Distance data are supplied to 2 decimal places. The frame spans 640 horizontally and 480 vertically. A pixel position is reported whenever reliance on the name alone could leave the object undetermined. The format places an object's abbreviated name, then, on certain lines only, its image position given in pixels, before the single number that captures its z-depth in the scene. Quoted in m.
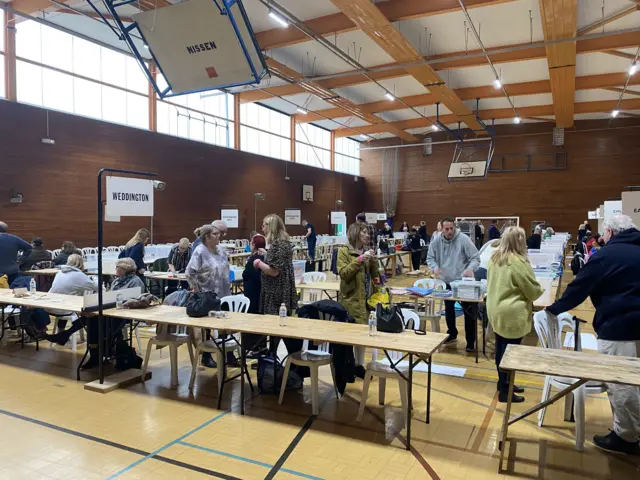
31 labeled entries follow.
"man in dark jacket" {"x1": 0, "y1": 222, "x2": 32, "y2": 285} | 6.19
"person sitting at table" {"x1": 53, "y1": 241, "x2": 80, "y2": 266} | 7.72
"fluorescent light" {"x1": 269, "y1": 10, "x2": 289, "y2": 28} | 7.82
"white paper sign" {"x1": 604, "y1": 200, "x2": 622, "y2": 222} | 8.61
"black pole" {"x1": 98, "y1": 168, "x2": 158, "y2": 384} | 3.89
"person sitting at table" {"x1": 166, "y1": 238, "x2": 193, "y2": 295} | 7.09
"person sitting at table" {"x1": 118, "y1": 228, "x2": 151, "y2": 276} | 6.41
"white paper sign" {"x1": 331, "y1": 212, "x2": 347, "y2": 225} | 14.85
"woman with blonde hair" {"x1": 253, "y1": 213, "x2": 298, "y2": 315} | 4.07
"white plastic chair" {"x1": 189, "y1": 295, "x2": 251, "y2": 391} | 3.88
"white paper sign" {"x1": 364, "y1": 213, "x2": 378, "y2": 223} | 18.41
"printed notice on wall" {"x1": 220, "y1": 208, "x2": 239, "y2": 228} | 12.69
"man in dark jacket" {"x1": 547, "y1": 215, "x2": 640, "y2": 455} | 2.70
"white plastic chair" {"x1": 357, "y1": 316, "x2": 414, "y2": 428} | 3.27
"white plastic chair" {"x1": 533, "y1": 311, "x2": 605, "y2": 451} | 2.87
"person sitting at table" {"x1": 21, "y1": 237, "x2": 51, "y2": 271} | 7.46
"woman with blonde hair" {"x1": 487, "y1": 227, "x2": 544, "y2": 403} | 3.39
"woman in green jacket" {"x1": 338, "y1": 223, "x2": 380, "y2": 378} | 3.70
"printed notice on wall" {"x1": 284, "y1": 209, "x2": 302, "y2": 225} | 15.88
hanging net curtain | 20.92
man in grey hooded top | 5.12
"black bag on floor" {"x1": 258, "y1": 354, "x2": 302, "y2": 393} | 3.92
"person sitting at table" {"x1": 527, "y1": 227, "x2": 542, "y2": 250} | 9.77
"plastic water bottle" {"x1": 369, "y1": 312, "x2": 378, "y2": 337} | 3.18
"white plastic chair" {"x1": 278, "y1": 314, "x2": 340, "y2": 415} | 3.48
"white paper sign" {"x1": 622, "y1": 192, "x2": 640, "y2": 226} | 5.68
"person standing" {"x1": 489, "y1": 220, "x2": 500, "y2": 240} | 14.77
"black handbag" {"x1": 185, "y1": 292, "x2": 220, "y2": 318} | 3.82
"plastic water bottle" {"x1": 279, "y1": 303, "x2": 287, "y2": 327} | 3.54
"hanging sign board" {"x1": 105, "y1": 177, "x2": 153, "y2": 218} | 4.10
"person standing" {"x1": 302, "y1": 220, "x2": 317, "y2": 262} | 12.27
